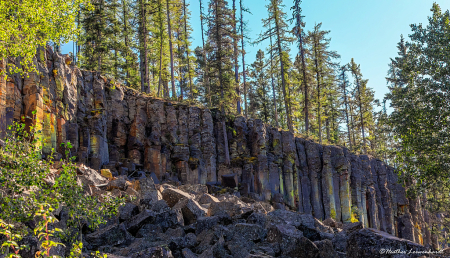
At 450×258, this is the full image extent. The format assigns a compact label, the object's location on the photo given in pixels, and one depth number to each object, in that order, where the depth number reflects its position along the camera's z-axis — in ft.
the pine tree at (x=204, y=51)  137.65
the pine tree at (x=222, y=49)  100.37
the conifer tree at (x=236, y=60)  109.27
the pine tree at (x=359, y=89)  145.51
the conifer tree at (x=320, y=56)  131.44
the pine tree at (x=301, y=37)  120.47
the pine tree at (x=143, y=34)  100.34
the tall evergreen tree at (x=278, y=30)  119.85
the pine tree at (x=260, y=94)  156.73
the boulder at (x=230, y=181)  81.76
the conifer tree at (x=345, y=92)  161.43
